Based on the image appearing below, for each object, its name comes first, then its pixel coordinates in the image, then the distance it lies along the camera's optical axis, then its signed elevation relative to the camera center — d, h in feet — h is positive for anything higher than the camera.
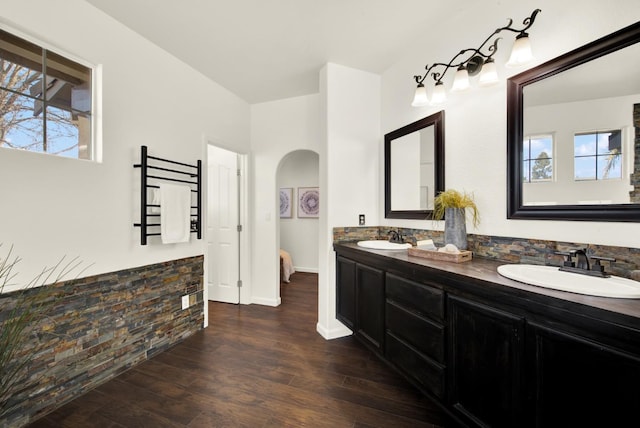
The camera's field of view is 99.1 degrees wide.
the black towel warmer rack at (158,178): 7.30 +1.05
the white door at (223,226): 12.16 -0.52
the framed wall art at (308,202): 18.56 +0.88
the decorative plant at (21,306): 5.02 -1.79
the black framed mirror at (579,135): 4.03 +1.35
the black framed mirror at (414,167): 7.32 +1.41
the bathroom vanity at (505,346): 2.85 -1.81
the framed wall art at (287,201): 19.33 +0.97
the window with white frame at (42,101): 5.28 +2.42
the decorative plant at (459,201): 6.28 +0.31
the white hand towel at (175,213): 7.72 +0.05
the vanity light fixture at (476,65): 4.91 +3.21
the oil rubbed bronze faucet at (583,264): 4.02 -0.77
